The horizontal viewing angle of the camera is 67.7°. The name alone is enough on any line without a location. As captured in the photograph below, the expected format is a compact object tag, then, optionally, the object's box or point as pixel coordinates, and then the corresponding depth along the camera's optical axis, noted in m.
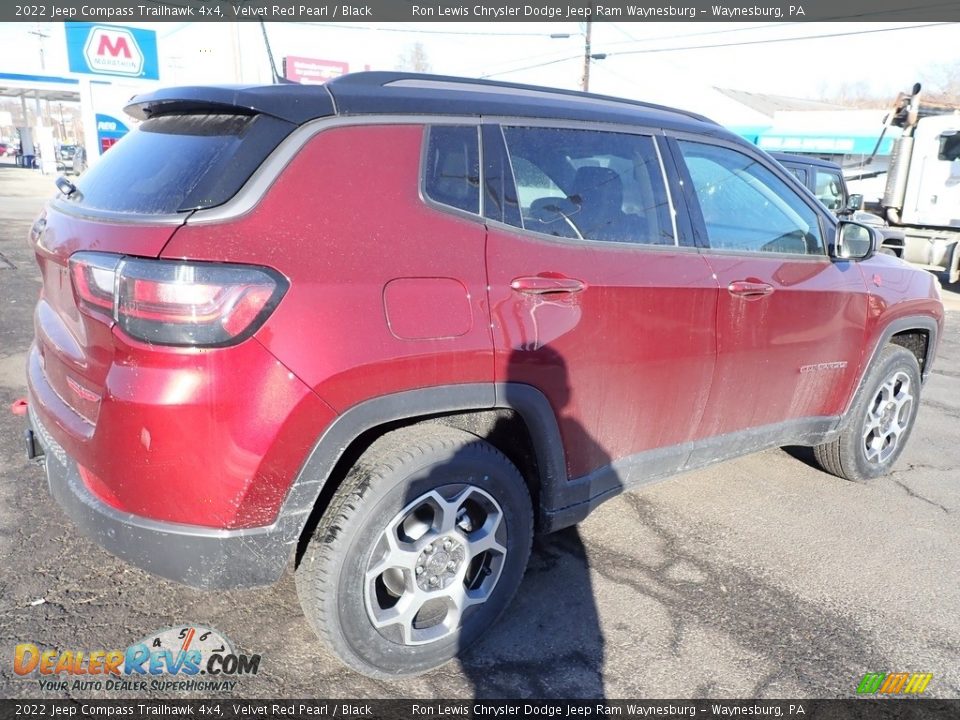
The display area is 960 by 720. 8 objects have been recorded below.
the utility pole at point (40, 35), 43.91
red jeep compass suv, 1.98
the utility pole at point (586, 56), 28.00
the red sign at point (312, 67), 29.20
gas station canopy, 34.34
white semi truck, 12.41
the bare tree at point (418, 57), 60.59
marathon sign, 20.36
